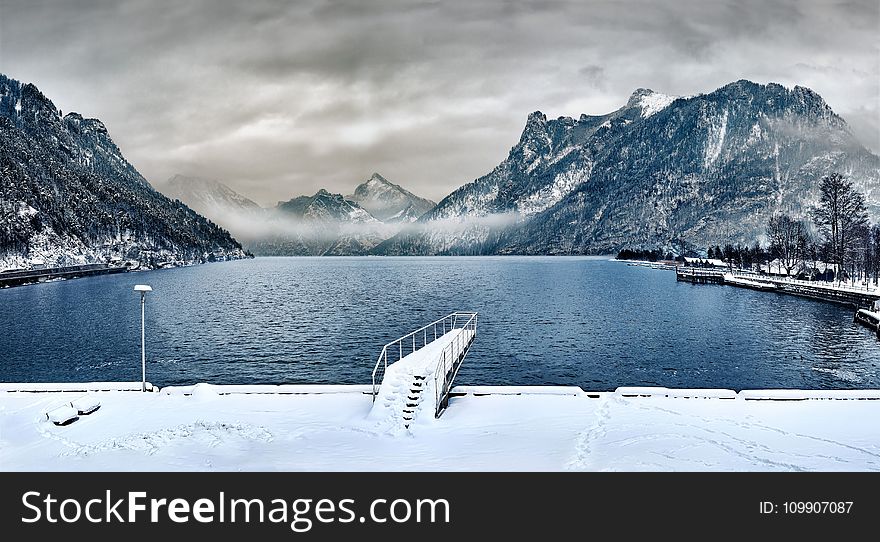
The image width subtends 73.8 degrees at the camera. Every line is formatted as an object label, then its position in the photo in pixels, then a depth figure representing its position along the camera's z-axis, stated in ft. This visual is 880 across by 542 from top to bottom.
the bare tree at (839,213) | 383.86
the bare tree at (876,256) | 365.92
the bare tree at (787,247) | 494.30
